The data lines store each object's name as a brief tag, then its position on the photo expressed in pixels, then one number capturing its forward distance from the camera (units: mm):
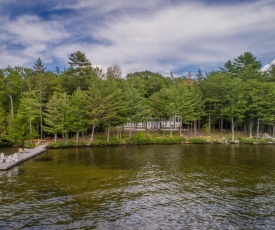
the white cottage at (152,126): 57825
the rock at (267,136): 45791
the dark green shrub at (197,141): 42938
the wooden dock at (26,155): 21016
